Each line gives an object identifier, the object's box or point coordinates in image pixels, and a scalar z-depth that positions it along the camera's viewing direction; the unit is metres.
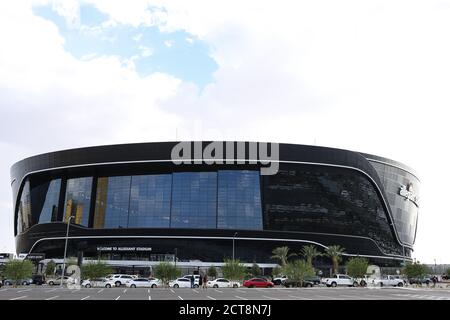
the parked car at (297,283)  70.50
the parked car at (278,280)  78.91
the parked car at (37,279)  77.06
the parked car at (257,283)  67.81
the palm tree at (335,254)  101.25
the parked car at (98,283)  67.00
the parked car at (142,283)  66.50
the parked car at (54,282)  75.34
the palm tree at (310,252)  100.25
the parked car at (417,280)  90.99
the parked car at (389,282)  78.19
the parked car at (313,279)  73.50
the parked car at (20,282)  73.00
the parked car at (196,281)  66.62
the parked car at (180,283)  67.69
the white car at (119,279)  69.19
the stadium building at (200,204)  105.19
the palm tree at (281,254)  98.20
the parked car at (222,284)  67.60
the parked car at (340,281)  74.38
